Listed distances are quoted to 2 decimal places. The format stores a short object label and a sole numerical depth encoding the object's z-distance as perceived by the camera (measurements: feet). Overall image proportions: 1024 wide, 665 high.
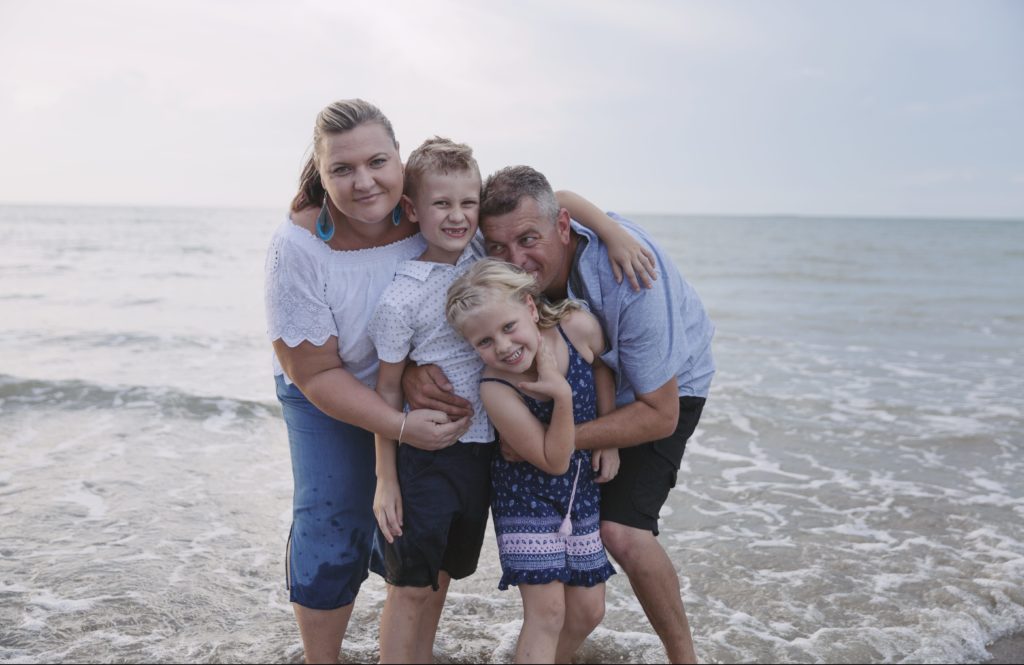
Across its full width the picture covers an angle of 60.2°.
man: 10.30
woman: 9.91
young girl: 9.59
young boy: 9.98
